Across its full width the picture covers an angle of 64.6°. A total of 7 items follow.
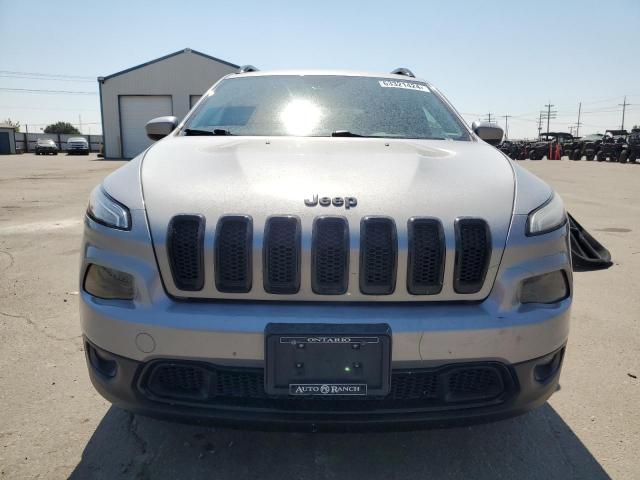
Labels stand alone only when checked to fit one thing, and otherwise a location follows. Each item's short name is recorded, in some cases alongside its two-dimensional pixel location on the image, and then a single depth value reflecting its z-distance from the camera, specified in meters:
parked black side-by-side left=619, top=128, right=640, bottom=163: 27.86
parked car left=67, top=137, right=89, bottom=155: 44.31
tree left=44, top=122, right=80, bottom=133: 85.88
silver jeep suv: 1.68
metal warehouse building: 33.81
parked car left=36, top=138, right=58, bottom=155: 45.25
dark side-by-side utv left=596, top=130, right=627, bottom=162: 29.68
